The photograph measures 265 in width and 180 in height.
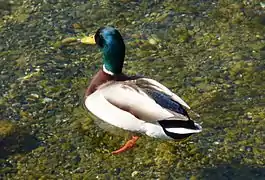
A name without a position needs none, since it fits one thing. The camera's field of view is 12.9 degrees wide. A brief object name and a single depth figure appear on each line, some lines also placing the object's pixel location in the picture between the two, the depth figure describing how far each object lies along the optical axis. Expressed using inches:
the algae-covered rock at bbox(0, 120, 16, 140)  445.0
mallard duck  408.0
